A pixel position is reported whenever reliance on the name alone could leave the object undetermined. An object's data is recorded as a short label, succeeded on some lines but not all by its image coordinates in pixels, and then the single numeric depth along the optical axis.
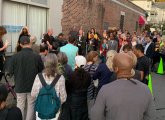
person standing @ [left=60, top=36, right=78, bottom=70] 3.99
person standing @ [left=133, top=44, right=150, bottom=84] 3.78
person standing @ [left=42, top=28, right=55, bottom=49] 6.45
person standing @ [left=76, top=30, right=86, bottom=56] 8.58
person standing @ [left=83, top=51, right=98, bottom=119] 3.24
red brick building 9.40
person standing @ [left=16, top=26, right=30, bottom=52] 5.19
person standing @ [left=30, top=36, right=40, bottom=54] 3.99
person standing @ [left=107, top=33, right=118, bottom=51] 6.95
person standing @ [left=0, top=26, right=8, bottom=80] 4.18
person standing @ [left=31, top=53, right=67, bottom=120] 2.76
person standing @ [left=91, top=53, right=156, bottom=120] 1.80
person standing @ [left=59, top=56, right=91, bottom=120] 3.05
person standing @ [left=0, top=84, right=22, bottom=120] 1.78
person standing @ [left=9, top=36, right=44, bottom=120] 3.15
